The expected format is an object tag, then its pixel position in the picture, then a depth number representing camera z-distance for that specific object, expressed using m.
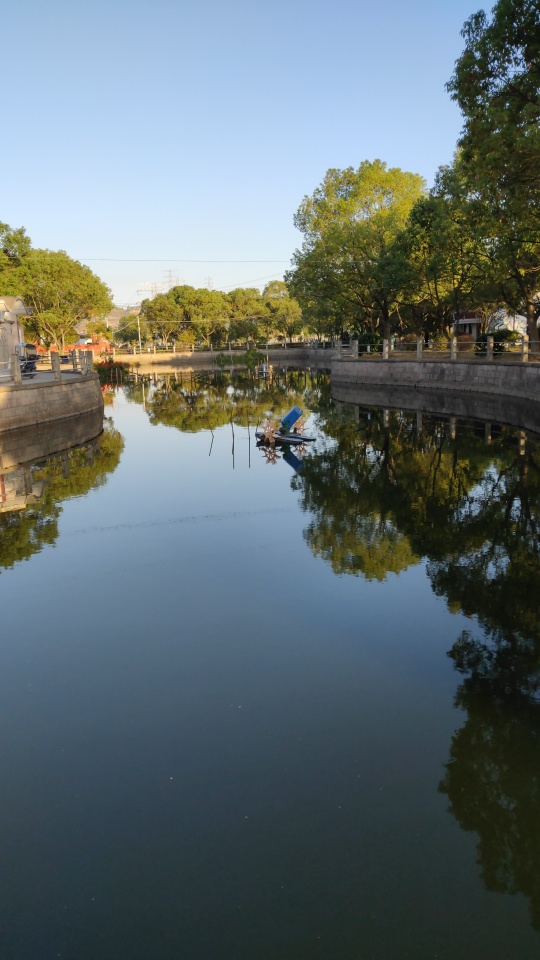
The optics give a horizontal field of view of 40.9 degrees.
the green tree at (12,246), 57.28
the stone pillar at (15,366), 24.34
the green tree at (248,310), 102.44
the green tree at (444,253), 34.94
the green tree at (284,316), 113.81
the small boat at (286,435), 23.16
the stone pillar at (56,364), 28.44
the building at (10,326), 32.72
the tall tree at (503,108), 17.23
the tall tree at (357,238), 46.78
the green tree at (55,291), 58.88
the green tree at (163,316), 96.25
